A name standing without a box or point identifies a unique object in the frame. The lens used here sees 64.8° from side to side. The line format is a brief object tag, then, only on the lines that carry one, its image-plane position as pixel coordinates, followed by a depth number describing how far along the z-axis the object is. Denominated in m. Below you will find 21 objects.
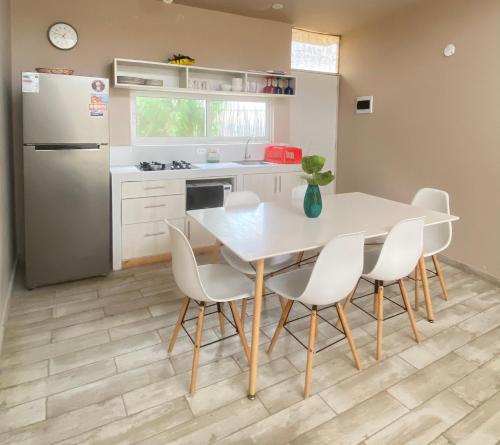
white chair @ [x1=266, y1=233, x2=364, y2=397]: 1.90
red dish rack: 4.62
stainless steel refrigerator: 3.00
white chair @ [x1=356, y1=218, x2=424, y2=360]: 2.22
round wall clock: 3.59
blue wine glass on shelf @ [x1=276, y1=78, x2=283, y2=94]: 4.69
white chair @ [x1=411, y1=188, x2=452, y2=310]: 2.94
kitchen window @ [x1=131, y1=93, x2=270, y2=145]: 4.19
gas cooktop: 3.90
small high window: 5.01
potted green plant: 2.43
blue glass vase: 2.52
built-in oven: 3.98
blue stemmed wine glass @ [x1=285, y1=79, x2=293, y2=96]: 4.74
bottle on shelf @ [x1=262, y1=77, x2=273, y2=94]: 4.66
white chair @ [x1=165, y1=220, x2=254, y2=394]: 1.94
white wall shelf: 3.90
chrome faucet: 4.83
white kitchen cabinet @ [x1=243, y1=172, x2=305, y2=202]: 4.27
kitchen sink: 4.63
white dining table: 1.96
